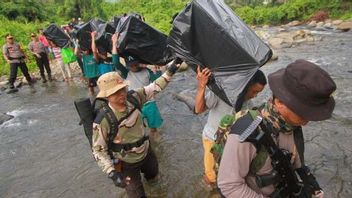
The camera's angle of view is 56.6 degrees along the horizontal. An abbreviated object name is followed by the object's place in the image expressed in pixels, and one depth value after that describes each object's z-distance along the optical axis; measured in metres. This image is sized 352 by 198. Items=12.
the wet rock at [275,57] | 12.44
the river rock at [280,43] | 16.14
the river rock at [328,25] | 24.37
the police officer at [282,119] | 1.55
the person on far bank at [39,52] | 11.81
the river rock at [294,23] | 31.17
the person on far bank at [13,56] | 11.12
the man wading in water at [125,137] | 2.99
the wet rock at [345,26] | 21.17
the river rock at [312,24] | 27.72
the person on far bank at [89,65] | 7.94
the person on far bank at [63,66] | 11.60
